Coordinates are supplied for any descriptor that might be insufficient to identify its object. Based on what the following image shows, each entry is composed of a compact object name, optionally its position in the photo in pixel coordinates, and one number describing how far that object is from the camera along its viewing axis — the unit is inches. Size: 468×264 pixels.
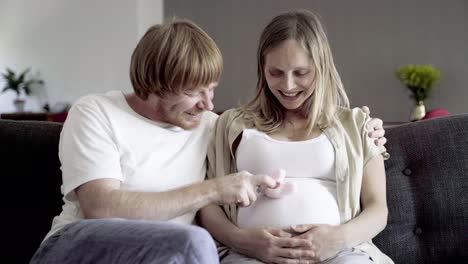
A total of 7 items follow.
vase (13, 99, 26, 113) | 275.6
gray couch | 68.0
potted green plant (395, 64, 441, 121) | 200.5
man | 52.7
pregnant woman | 58.1
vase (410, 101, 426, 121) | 195.9
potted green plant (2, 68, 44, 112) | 271.9
